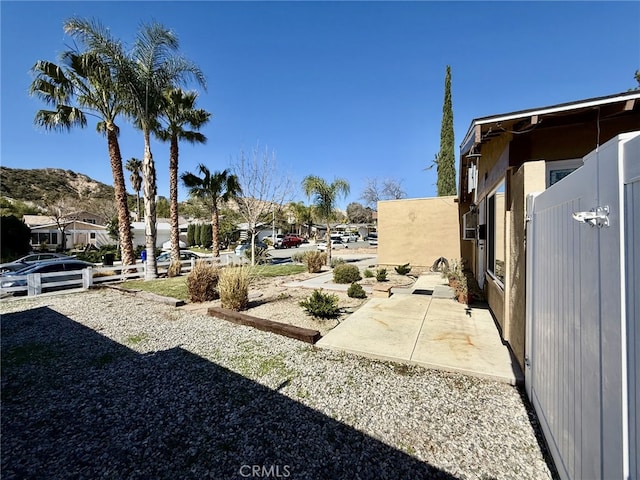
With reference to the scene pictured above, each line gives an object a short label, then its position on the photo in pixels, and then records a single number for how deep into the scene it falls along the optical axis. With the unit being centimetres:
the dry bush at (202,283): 838
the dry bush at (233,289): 706
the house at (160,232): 3322
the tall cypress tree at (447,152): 2222
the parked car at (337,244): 3353
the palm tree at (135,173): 2544
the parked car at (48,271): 995
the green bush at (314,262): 1409
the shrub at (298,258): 1959
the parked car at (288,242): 3734
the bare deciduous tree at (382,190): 3609
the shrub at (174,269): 1357
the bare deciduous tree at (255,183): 1445
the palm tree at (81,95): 1102
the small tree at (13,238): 2041
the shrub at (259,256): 1556
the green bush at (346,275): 1071
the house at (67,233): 3070
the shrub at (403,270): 1251
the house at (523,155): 347
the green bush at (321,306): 623
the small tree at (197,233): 3775
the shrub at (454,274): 748
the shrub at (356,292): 815
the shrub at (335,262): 1642
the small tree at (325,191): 1691
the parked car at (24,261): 1292
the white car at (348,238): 4139
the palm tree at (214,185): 1822
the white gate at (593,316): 117
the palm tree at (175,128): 1477
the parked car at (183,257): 1748
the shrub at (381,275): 1021
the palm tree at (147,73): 1102
